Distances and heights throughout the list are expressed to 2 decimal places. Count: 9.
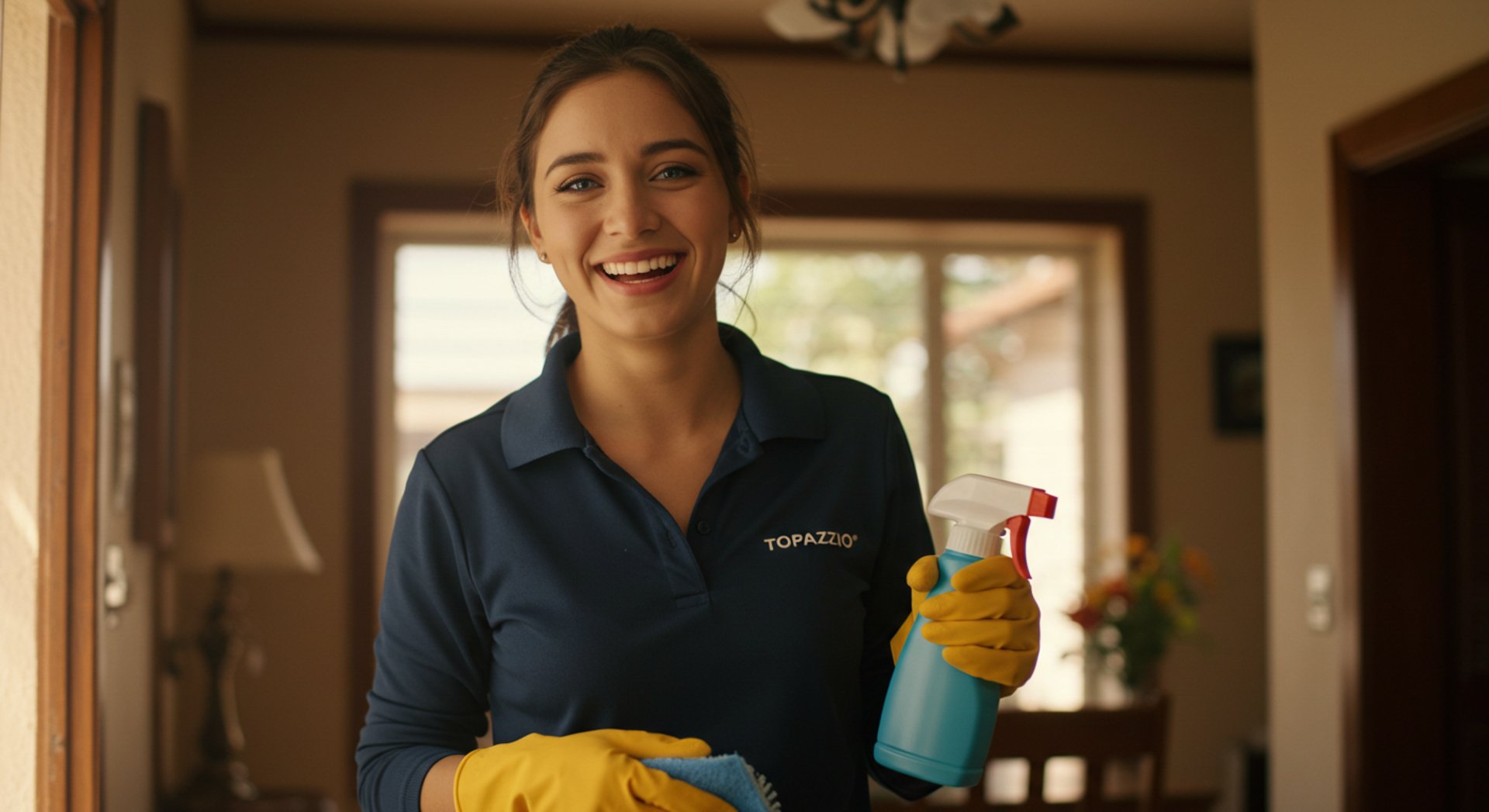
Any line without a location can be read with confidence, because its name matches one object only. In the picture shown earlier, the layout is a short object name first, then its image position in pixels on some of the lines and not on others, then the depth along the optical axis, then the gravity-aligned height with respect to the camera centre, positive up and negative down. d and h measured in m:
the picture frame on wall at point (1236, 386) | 4.51 +0.25
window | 4.54 +0.41
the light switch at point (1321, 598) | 2.70 -0.31
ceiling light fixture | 2.75 +0.99
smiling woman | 1.05 -0.07
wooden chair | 1.82 -0.41
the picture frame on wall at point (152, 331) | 2.78 +0.30
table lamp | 3.11 -0.21
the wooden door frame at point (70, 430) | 1.81 +0.05
